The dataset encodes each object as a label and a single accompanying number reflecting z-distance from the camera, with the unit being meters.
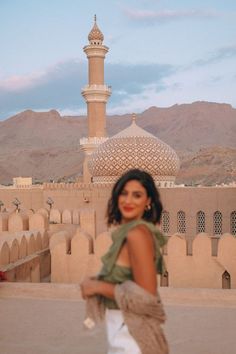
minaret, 23.27
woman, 2.07
